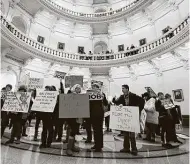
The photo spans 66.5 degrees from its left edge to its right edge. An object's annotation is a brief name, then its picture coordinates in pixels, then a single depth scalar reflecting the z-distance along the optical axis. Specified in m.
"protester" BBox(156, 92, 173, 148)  4.54
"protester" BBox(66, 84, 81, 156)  3.53
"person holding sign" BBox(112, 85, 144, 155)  3.53
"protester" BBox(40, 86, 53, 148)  4.01
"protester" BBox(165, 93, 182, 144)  4.73
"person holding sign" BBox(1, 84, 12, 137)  4.27
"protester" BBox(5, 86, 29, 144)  4.13
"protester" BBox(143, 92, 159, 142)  4.44
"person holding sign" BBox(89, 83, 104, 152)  3.86
